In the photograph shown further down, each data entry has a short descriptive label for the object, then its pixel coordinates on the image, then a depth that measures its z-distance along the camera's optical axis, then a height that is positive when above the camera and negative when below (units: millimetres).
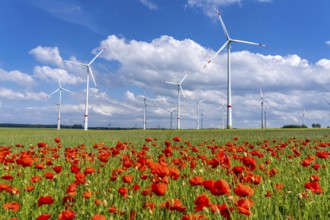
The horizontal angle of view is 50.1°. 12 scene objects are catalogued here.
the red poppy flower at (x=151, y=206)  3580 -682
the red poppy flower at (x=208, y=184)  2850 -357
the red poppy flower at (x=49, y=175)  4762 -521
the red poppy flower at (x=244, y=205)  2264 -438
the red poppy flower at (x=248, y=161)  3959 -228
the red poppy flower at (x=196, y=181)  3527 -414
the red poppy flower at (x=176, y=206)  2962 -559
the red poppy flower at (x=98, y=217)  2460 -553
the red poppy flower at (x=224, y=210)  2842 -561
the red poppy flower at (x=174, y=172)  3938 -371
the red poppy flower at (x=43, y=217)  2668 -606
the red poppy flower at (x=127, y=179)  4147 -476
